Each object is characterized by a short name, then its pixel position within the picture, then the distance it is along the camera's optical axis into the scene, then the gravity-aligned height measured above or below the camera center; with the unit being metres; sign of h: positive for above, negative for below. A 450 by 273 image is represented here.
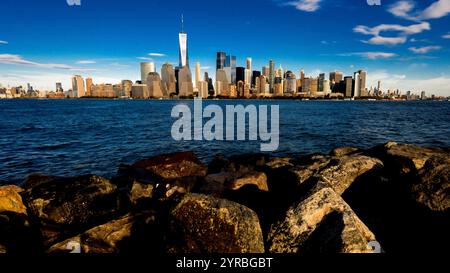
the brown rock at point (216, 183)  9.96 -3.36
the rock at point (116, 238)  6.25 -3.31
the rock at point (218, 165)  14.47 -3.74
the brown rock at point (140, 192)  10.03 -3.60
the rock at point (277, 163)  13.34 -3.44
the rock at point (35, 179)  12.34 -3.77
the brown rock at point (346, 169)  9.10 -2.56
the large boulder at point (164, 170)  12.89 -3.79
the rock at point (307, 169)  9.61 -2.70
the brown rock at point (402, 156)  10.02 -2.50
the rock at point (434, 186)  6.68 -2.36
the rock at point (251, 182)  10.06 -3.20
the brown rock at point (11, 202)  8.34 -3.22
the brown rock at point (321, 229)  5.34 -2.82
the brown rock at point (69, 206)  8.59 -3.55
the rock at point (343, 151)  15.65 -3.27
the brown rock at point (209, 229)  5.50 -2.68
